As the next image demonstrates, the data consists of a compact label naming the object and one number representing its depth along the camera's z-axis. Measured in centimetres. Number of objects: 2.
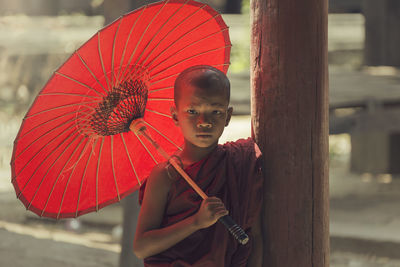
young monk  551
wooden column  561
